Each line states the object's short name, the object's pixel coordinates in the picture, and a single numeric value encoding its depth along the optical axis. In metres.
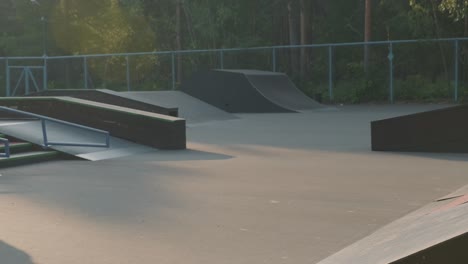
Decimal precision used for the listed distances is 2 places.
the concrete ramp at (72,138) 10.91
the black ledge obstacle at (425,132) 10.19
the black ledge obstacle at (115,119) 12.06
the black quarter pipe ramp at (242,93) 23.14
